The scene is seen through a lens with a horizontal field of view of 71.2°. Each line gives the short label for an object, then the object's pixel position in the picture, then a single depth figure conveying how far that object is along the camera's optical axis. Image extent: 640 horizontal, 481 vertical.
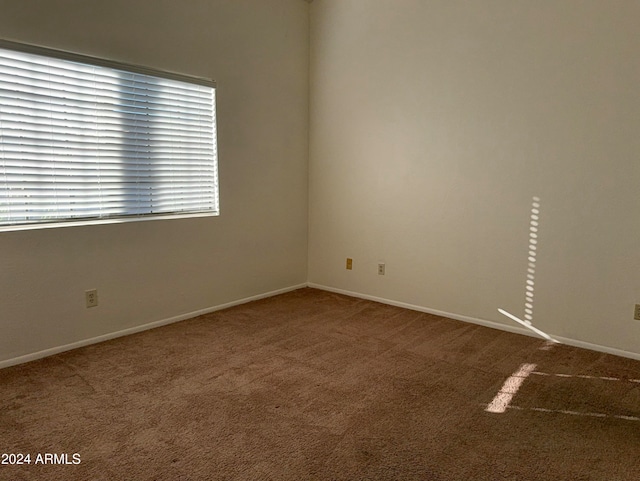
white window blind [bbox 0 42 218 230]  2.68
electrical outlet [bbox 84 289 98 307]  3.04
